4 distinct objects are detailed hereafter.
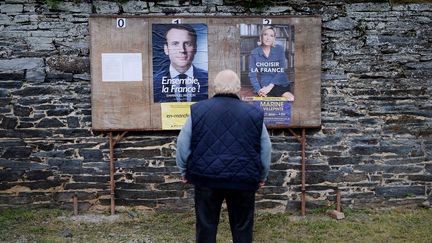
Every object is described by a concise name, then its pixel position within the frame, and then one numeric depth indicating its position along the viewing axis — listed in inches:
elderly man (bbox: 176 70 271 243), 144.1
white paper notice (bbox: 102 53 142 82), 221.8
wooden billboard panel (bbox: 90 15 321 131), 221.8
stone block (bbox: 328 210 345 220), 228.1
